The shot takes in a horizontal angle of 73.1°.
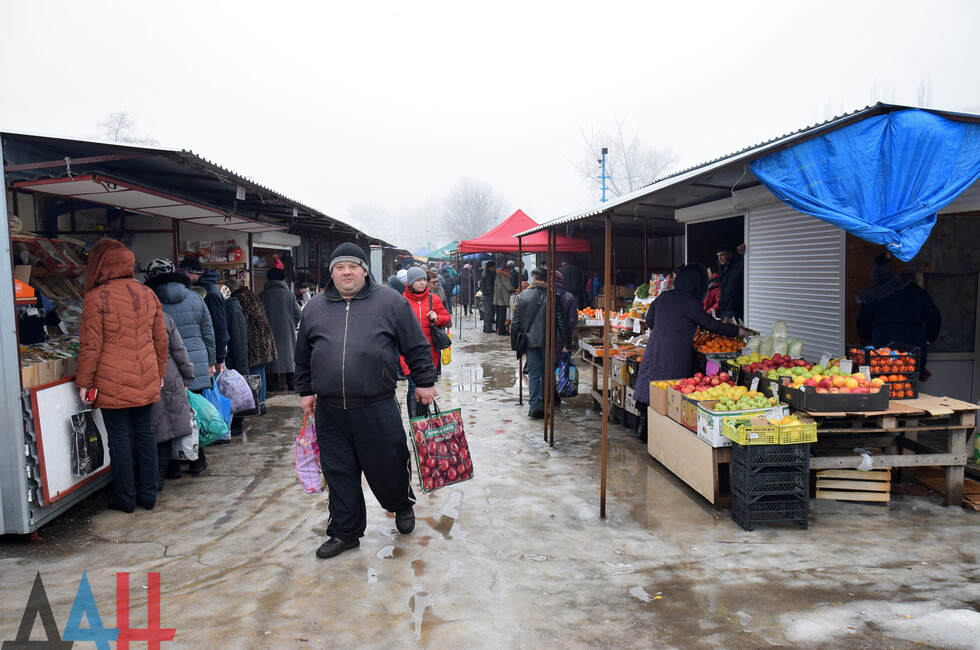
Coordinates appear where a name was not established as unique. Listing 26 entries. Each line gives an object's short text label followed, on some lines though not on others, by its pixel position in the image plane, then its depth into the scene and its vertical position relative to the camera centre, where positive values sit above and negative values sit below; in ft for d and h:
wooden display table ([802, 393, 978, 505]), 16.98 -4.01
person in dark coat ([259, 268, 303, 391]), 29.55 -1.02
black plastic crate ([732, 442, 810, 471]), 15.52 -4.14
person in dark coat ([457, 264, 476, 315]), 80.81 +0.18
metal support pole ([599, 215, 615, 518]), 16.61 -3.17
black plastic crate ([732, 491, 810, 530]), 15.67 -5.49
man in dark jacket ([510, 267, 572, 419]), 27.27 -1.72
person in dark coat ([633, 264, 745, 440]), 21.72 -1.44
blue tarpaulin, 14.92 +2.43
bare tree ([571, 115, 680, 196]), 205.46 +36.85
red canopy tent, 47.50 +3.23
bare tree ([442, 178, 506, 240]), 256.93 +28.99
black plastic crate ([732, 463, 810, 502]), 15.60 -4.79
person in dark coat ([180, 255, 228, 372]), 22.65 -0.55
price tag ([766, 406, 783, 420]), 16.57 -3.36
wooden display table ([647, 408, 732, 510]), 17.02 -4.99
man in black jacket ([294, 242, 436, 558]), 13.89 -1.96
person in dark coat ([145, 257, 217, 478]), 19.63 -0.71
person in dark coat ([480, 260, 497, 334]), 64.59 -0.49
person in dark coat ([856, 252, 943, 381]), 21.02 -1.06
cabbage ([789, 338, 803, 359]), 21.83 -2.28
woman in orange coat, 16.28 -1.61
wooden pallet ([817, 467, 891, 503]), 17.24 -5.46
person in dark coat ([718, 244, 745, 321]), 30.66 -0.21
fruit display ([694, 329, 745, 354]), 23.22 -2.24
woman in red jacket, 22.22 -0.49
